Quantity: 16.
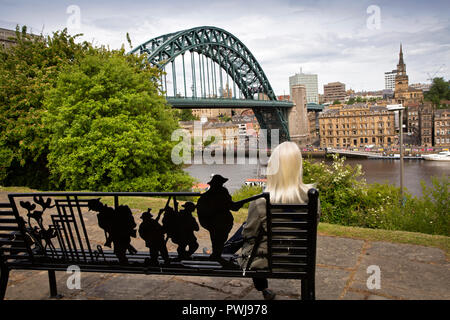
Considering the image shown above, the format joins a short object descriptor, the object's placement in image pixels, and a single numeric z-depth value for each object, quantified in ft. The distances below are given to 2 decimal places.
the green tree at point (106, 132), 38.09
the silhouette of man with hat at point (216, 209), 7.01
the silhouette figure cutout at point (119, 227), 7.95
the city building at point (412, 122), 260.01
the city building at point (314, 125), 253.03
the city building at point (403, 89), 344.08
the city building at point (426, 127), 239.91
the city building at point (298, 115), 218.79
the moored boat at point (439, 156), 178.07
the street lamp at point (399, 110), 38.32
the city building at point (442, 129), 229.86
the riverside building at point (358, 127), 239.30
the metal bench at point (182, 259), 6.92
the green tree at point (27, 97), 41.20
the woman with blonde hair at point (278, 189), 7.09
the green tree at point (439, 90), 322.26
